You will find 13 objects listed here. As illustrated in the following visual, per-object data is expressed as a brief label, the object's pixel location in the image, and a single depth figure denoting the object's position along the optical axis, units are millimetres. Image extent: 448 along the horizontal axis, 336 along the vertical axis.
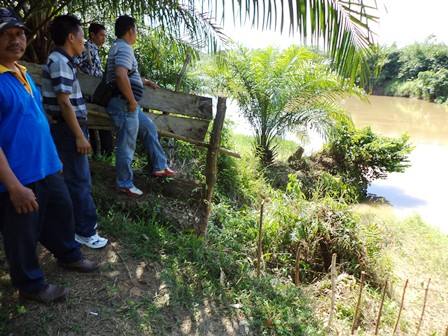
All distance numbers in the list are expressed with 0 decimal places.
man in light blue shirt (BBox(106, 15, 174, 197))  2734
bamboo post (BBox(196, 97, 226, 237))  3170
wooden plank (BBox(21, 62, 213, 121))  3219
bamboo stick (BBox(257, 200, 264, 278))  3061
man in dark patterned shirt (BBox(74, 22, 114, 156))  3768
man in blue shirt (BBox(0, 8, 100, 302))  1690
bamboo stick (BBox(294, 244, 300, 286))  3159
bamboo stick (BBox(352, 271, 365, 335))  2881
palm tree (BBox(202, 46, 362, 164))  7000
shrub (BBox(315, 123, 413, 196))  7617
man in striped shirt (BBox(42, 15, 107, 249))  2221
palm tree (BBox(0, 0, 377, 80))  2248
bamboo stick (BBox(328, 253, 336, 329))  2731
